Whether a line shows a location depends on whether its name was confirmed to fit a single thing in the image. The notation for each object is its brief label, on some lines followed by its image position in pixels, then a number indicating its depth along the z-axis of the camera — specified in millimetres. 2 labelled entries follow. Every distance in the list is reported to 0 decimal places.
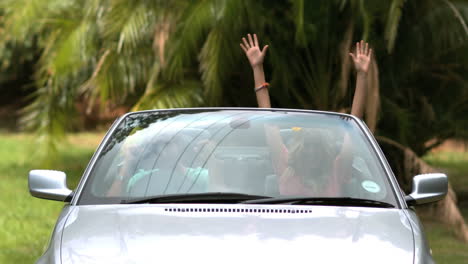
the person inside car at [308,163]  8456
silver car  6824
